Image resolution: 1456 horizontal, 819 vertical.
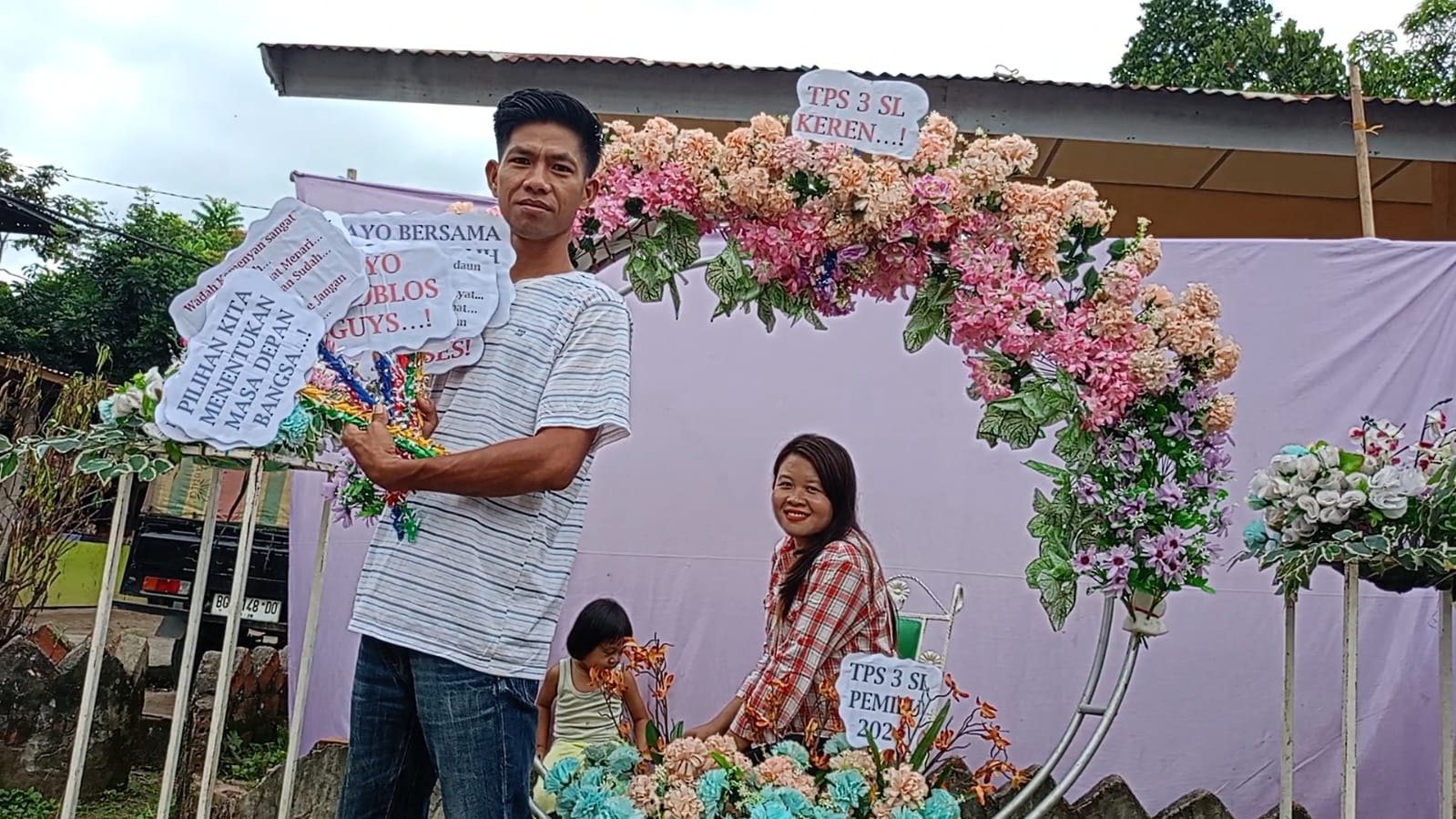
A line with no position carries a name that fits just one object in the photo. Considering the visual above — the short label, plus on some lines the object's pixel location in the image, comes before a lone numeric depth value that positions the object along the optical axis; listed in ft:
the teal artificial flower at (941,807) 6.65
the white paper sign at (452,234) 5.24
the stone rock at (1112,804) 9.80
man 4.43
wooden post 10.34
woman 7.64
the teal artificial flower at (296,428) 5.53
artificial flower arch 7.04
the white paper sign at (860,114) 7.06
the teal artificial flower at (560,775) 7.06
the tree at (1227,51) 53.31
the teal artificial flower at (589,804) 6.80
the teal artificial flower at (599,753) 7.25
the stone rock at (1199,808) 9.68
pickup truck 15.47
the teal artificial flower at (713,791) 6.73
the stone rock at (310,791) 9.79
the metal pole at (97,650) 5.58
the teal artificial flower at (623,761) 7.13
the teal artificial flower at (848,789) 6.73
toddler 9.79
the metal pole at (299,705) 5.92
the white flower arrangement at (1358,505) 6.01
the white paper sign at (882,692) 7.07
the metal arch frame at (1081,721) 6.91
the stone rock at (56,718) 10.99
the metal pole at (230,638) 5.65
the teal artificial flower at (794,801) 6.64
